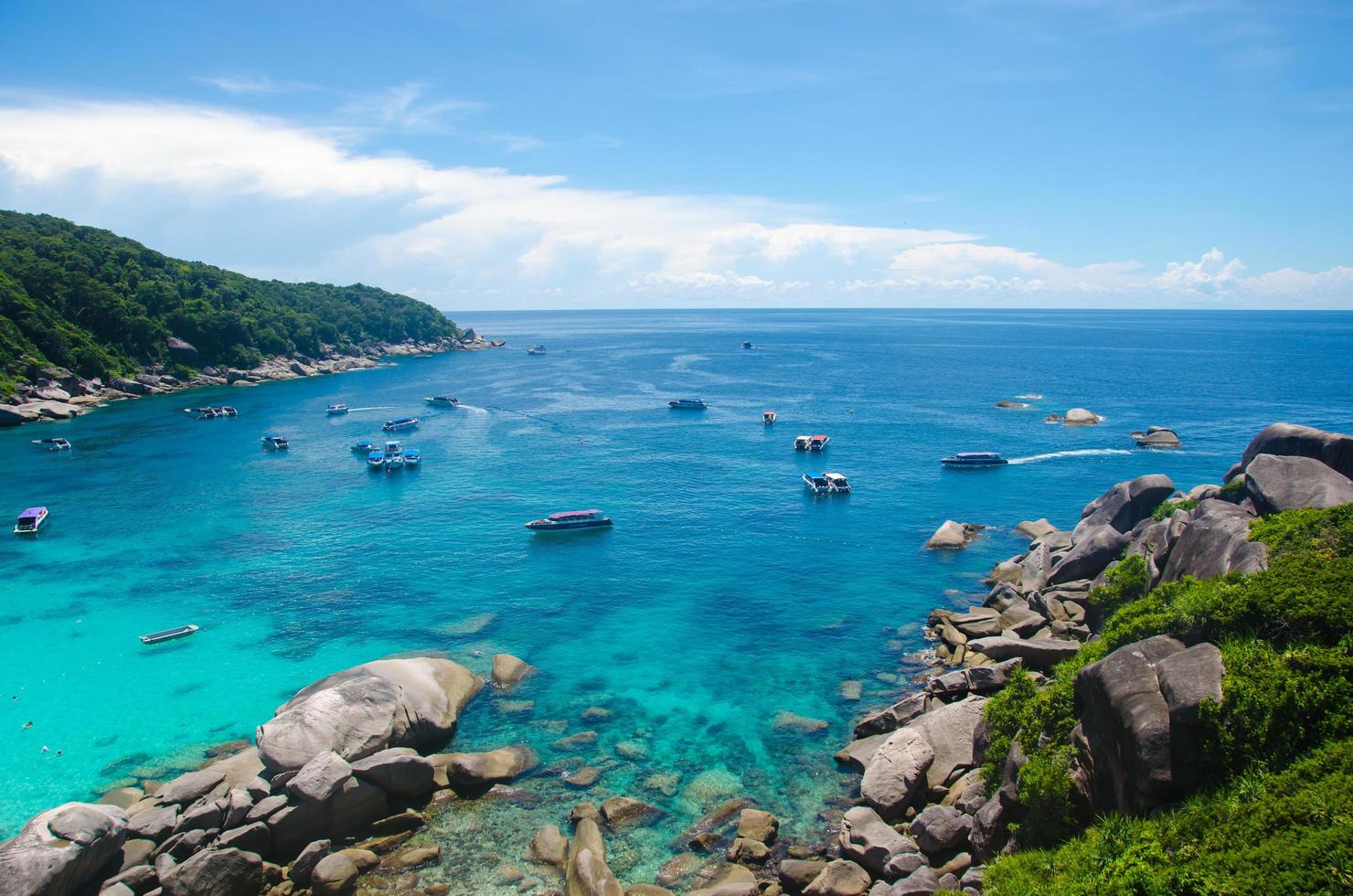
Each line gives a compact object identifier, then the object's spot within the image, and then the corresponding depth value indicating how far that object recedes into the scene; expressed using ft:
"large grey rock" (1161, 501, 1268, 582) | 104.37
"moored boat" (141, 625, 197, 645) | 177.37
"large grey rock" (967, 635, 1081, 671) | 136.77
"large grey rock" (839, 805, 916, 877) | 96.68
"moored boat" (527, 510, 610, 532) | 252.01
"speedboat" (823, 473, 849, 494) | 291.65
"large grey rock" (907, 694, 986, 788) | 113.19
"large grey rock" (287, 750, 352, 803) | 105.60
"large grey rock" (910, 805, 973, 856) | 96.07
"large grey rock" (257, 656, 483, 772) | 116.26
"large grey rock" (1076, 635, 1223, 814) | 72.33
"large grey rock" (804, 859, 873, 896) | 92.38
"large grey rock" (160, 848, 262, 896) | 93.50
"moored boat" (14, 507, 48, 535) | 248.93
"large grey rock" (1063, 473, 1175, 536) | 187.01
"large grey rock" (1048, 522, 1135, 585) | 174.29
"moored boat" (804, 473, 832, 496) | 292.40
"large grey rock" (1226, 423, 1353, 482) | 142.51
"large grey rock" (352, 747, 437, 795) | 112.68
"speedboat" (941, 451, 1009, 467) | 326.65
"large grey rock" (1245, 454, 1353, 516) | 121.70
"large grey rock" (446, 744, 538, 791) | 119.55
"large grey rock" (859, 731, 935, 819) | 108.88
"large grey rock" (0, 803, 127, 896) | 88.89
